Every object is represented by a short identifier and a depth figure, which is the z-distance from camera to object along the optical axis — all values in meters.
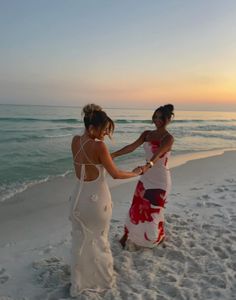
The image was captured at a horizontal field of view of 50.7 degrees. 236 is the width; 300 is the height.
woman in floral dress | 3.01
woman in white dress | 2.26
